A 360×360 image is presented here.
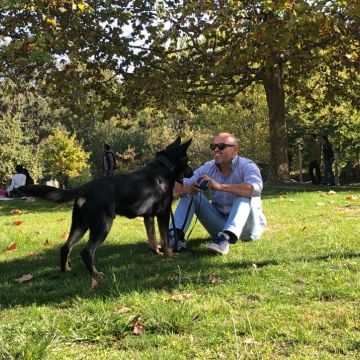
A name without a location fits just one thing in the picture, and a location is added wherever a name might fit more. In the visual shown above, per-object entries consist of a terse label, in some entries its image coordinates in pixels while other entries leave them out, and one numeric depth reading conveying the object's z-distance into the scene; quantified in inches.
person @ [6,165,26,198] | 604.1
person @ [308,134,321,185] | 711.7
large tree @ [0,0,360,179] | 400.5
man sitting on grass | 205.8
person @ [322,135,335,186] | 681.0
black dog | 171.3
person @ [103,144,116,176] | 810.8
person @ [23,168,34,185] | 620.1
